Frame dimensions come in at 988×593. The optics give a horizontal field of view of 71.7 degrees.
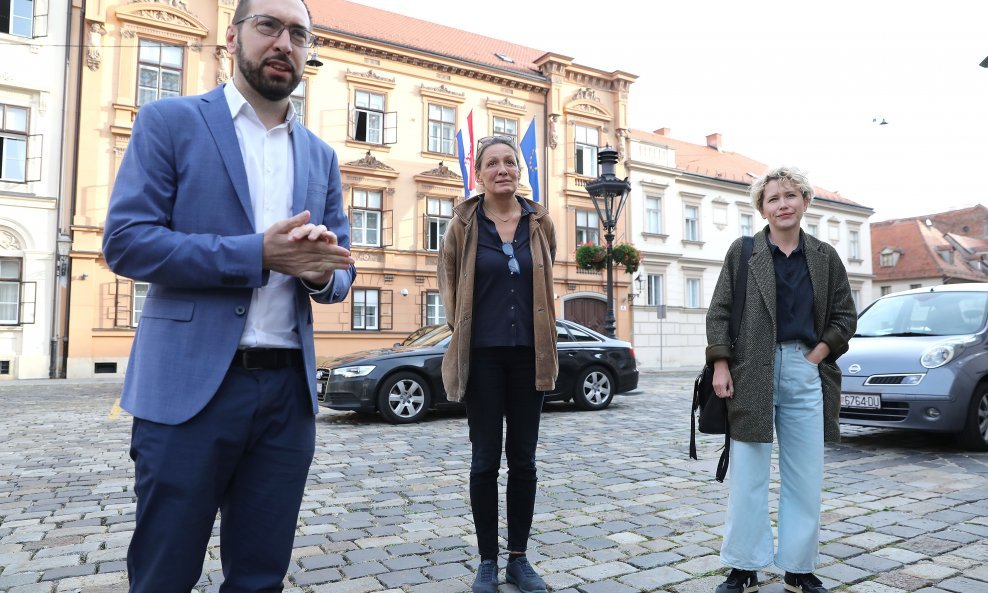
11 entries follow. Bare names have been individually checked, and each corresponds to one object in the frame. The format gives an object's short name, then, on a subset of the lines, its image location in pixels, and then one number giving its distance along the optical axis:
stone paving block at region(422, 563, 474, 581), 3.24
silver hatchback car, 6.30
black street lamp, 13.99
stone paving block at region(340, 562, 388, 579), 3.25
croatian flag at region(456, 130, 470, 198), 21.03
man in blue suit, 1.66
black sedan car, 8.59
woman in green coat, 3.06
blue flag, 21.48
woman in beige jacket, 3.11
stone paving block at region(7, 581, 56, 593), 3.01
